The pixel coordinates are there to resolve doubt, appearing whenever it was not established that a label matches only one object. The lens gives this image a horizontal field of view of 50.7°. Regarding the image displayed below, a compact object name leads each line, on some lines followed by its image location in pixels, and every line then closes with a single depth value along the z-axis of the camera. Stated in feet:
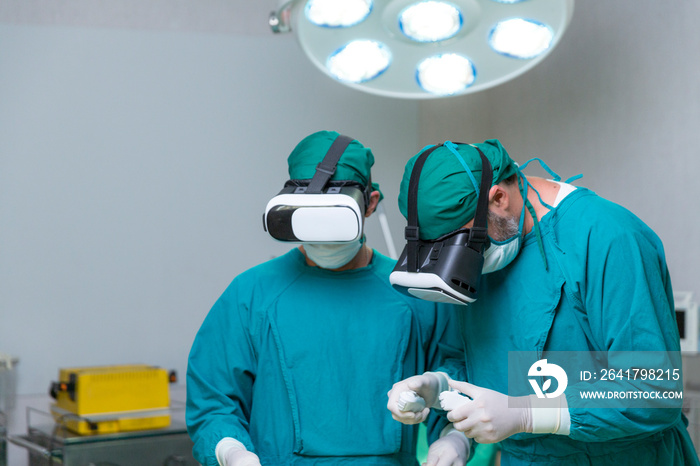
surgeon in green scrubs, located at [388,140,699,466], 4.07
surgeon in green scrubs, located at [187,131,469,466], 5.03
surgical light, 5.73
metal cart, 8.00
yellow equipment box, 8.36
